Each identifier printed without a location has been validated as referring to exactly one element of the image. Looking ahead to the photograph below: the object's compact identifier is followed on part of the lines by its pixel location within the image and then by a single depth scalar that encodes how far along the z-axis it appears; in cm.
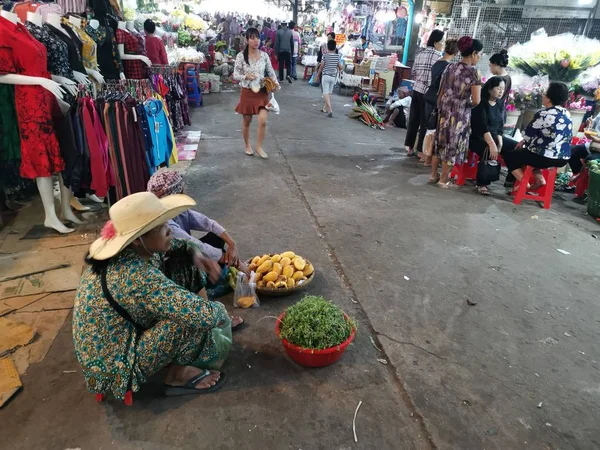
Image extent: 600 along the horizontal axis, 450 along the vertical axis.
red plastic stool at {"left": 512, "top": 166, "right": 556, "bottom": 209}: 534
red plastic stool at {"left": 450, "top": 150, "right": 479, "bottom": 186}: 599
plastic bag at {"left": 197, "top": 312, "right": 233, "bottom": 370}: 244
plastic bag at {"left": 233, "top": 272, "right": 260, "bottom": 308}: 312
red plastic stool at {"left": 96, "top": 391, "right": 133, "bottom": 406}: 222
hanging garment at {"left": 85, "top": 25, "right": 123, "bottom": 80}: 558
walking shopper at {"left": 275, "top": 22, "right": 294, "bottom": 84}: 1395
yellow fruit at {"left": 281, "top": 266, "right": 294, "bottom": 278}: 326
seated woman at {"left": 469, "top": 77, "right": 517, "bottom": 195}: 539
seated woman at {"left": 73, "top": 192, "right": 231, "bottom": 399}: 191
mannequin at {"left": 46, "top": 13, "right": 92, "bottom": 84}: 442
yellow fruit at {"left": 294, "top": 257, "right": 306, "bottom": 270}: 334
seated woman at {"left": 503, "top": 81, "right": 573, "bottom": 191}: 499
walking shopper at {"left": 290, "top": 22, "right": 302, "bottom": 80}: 1493
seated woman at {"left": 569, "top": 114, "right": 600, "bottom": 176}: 565
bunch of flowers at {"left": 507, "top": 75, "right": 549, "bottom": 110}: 651
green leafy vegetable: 248
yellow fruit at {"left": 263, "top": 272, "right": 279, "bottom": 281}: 322
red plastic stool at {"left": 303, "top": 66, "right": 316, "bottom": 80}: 1625
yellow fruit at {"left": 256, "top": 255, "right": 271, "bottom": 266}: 339
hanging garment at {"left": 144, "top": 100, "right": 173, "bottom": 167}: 426
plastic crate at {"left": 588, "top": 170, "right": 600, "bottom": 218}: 510
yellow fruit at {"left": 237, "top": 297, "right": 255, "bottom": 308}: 312
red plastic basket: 246
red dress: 349
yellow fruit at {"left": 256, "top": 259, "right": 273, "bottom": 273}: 329
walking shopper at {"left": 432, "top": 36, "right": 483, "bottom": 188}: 516
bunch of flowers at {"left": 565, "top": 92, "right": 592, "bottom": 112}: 641
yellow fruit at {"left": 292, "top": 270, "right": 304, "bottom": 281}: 327
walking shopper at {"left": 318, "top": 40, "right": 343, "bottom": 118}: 1017
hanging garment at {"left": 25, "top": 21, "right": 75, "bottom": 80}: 397
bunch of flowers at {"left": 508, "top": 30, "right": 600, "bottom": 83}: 617
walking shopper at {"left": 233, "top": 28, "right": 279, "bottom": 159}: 602
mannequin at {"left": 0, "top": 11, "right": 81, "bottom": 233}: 353
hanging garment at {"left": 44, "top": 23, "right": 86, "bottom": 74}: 439
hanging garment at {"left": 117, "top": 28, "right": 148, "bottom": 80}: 643
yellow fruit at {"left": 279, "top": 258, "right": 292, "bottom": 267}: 335
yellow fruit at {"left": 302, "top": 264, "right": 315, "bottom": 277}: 336
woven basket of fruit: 319
